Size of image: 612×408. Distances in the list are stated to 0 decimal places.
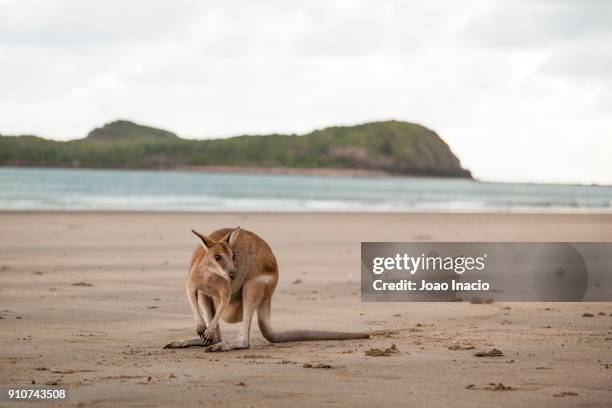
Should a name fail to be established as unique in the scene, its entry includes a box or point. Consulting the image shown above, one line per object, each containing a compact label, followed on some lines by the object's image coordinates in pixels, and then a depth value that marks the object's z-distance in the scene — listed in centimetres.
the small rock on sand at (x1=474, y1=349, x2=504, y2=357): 638
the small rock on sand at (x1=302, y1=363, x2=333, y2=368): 589
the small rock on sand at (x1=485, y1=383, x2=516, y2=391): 524
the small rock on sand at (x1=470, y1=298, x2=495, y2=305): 964
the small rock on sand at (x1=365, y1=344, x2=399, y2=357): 634
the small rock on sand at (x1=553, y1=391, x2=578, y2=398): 509
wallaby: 644
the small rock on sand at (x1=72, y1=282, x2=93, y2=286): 1061
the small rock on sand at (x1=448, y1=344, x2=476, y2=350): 669
